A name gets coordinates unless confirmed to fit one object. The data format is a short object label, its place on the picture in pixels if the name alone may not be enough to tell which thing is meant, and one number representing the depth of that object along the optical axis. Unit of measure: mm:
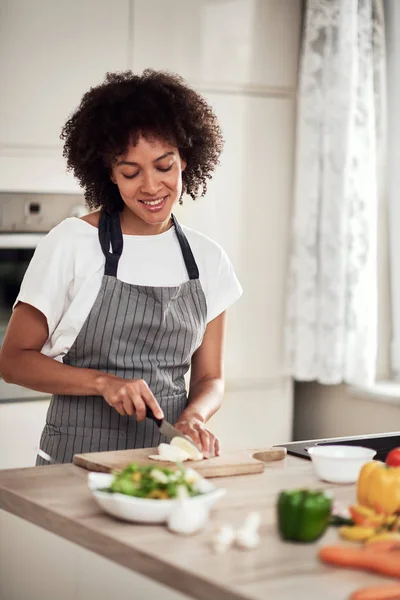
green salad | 2123
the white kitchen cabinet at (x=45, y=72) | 4034
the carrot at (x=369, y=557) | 1923
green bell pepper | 2043
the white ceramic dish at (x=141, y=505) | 2090
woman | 2789
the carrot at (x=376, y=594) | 1834
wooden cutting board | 2481
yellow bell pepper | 2163
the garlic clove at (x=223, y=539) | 2000
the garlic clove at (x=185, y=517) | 2071
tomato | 2375
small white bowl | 2433
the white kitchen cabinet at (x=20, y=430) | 4081
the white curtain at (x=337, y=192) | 4637
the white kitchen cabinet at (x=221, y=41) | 4347
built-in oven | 4055
